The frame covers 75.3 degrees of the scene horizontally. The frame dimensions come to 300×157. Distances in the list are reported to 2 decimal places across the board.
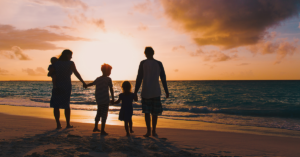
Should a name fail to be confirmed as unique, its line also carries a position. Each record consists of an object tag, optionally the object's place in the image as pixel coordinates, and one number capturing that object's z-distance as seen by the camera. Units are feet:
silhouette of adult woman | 14.98
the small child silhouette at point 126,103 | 13.80
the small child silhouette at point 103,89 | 14.49
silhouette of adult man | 13.61
